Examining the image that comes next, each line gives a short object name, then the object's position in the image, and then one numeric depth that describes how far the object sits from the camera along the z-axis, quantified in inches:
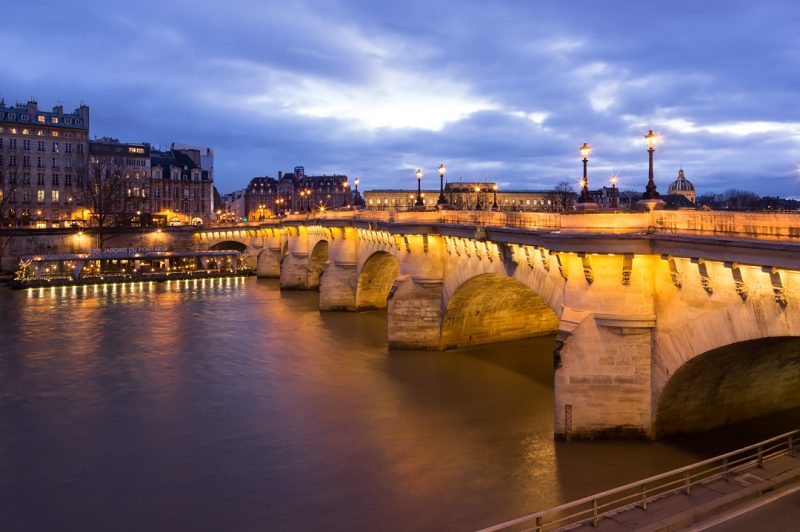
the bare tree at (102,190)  3883.4
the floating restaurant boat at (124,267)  2832.2
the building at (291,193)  6712.6
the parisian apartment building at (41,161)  3949.3
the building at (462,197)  5964.6
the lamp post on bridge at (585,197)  845.8
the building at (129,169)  4392.2
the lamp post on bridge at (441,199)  1398.7
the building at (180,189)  4852.4
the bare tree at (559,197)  3759.6
